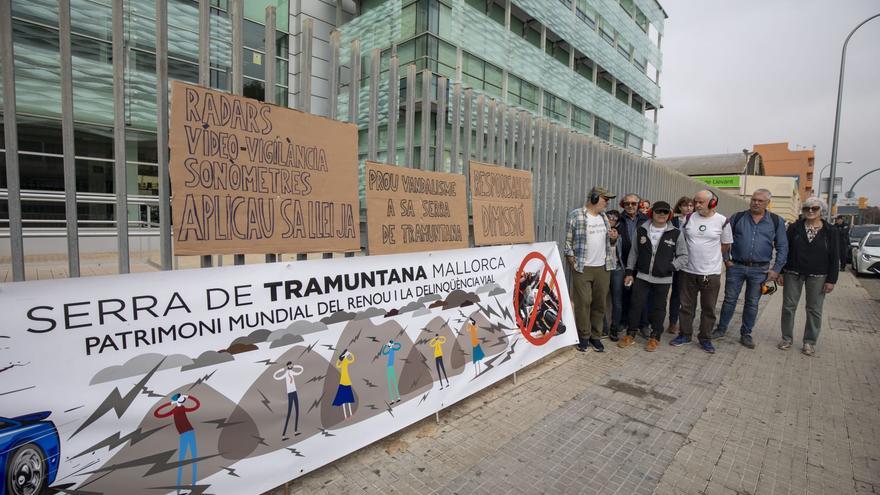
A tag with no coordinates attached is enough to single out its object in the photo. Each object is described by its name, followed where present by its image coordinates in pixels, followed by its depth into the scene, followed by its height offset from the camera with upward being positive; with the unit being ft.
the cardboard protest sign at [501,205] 13.02 +0.60
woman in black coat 16.96 -1.45
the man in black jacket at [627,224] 18.26 +0.09
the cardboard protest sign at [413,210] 9.96 +0.29
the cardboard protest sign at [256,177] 7.19 +0.77
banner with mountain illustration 5.74 -2.68
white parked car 45.78 -2.68
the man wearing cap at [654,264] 16.88 -1.55
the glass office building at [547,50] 52.11 +27.04
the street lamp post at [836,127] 44.19 +11.41
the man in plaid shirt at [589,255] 16.12 -1.17
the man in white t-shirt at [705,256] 17.21 -1.15
